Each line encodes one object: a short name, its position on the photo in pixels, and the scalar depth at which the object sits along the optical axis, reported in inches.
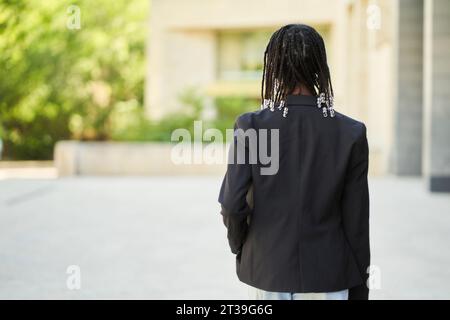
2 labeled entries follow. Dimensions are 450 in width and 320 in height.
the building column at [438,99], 558.9
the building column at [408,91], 758.5
